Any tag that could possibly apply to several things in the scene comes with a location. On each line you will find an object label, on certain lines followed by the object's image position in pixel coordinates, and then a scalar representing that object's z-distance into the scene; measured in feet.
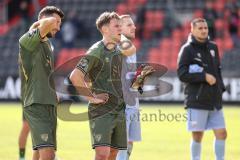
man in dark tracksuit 67.15
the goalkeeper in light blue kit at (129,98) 61.52
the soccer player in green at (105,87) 52.90
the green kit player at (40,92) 52.65
